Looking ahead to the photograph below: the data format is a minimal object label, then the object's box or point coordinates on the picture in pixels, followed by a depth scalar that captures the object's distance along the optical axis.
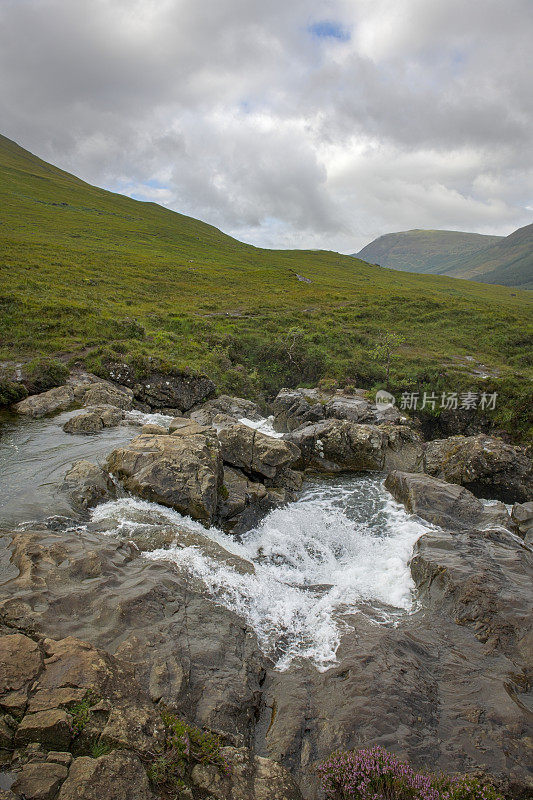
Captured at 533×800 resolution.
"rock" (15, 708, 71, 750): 5.05
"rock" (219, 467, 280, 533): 15.16
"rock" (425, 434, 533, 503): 20.08
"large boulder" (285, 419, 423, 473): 22.72
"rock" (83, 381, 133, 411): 26.75
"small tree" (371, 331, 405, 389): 43.25
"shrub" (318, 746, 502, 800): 5.62
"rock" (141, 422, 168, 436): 18.56
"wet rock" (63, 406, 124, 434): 21.36
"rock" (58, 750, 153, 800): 4.55
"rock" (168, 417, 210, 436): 18.73
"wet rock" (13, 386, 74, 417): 23.86
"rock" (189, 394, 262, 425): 30.31
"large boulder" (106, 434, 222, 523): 13.88
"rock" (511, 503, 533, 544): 15.55
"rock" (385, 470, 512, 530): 16.09
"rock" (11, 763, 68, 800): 4.43
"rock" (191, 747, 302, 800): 5.32
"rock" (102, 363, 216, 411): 31.89
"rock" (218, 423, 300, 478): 18.94
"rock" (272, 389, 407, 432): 29.78
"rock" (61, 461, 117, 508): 13.67
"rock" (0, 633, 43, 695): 5.70
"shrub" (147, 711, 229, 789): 5.11
